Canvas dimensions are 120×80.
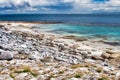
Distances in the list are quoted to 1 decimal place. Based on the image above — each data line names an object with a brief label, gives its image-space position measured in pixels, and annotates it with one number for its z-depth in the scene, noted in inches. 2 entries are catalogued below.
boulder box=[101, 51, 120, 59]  1019.3
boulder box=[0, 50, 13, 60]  698.8
